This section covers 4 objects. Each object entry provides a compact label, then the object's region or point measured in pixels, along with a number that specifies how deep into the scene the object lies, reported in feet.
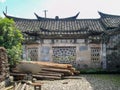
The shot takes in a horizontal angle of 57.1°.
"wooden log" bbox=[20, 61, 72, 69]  23.15
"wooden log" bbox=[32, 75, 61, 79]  21.72
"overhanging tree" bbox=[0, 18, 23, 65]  21.50
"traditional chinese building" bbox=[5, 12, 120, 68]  32.18
